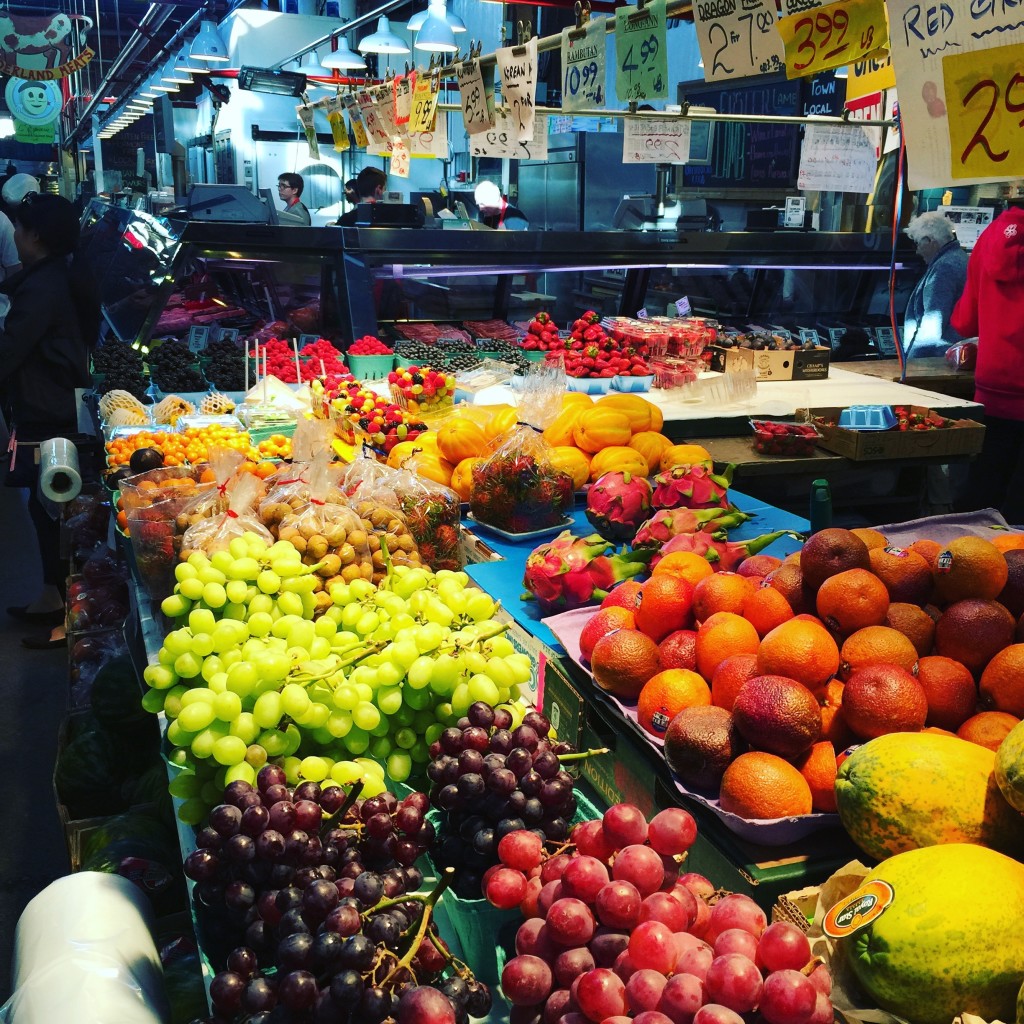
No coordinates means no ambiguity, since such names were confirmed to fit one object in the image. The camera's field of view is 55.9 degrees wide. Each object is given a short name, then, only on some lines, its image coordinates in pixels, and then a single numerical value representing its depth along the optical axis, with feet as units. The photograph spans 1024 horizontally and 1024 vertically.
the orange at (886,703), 4.87
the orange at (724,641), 5.74
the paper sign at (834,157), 18.42
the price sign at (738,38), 10.00
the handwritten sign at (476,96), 16.34
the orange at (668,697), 5.60
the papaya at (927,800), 4.26
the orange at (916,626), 5.50
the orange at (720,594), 6.15
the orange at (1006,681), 4.98
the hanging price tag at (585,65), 13.42
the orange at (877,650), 5.22
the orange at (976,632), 5.22
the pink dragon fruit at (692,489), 8.56
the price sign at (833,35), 8.75
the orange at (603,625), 6.41
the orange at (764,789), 4.77
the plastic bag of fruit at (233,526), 7.96
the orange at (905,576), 5.77
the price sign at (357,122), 22.15
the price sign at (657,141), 17.29
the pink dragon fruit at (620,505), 9.04
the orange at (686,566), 6.76
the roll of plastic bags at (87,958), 4.83
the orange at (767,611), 5.95
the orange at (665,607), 6.38
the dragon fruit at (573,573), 7.47
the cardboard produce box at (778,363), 16.67
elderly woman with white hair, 21.81
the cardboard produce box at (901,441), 12.94
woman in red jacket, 17.12
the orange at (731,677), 5.43
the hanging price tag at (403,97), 18.56
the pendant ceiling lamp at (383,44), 31.45
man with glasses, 34.45
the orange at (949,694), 5.10
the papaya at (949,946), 3.58
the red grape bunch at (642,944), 3.32
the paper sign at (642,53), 11.78
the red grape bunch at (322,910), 3.71
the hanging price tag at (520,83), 14.30
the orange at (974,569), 5.43
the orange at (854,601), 5.46
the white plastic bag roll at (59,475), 13.34
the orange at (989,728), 4.84
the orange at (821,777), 5.01
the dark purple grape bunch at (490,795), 4.71
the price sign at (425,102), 17.57
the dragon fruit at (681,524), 7.96
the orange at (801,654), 5.15
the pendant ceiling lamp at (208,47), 34.37
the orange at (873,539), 6.45
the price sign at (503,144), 15.92
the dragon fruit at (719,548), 7.39
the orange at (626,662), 5.98
